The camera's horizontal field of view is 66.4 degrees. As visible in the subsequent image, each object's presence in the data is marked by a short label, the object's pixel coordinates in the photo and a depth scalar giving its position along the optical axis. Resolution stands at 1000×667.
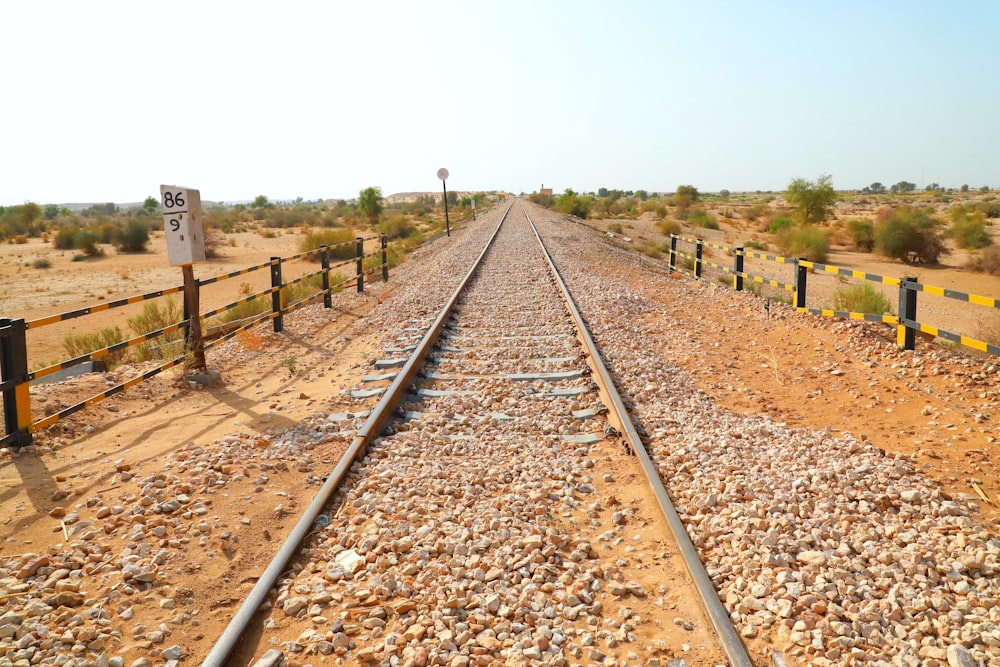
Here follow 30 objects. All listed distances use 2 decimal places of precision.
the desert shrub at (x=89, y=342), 14.10
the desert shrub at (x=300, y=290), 16.48
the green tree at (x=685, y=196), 79.07
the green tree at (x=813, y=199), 48.94
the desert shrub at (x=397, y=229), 49.94
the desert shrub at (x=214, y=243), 38.05
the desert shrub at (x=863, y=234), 36.88
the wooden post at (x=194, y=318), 9.19
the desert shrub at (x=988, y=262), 27.44
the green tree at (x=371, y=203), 66.38
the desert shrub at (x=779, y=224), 45.92
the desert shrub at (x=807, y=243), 34.31
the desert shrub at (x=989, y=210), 55.77
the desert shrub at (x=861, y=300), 14.17
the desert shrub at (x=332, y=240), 35.88
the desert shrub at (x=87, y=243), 39.47
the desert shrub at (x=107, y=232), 44.37
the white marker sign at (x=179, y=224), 8.69
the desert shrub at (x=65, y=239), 43.25
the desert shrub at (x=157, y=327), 10.40
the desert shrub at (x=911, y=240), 31.84
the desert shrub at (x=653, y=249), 29.98
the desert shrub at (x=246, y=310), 15.66
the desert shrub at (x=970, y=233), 34.22
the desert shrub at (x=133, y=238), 42.06
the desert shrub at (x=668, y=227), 47.94
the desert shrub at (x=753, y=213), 63.34
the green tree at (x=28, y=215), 60.87
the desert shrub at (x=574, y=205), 69.12
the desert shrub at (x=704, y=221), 55.06
